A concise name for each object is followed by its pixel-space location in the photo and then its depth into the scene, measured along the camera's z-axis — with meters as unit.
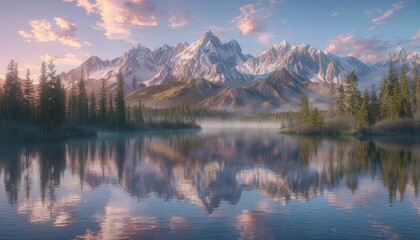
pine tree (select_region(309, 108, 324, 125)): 143.38
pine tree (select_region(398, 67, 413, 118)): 131.25
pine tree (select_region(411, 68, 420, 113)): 136.50
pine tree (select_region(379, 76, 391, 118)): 136.12
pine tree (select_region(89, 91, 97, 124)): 154.76
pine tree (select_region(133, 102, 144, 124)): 189.89
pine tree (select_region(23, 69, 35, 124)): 121.25
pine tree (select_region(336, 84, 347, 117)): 150.00
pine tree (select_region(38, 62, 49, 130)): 105.79
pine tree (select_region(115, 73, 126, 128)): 160.50
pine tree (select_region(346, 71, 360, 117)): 140.96
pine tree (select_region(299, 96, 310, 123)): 155.75
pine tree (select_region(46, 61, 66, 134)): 105.81
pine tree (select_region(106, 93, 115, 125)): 160.75
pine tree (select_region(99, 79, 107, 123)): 158.38
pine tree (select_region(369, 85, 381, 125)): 132.38
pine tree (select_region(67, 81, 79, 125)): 140.62
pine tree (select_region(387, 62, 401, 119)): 130.12
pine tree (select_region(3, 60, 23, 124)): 115.38
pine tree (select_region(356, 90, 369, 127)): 128.76
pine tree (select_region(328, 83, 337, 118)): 163.75
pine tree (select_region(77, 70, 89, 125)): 146.38
